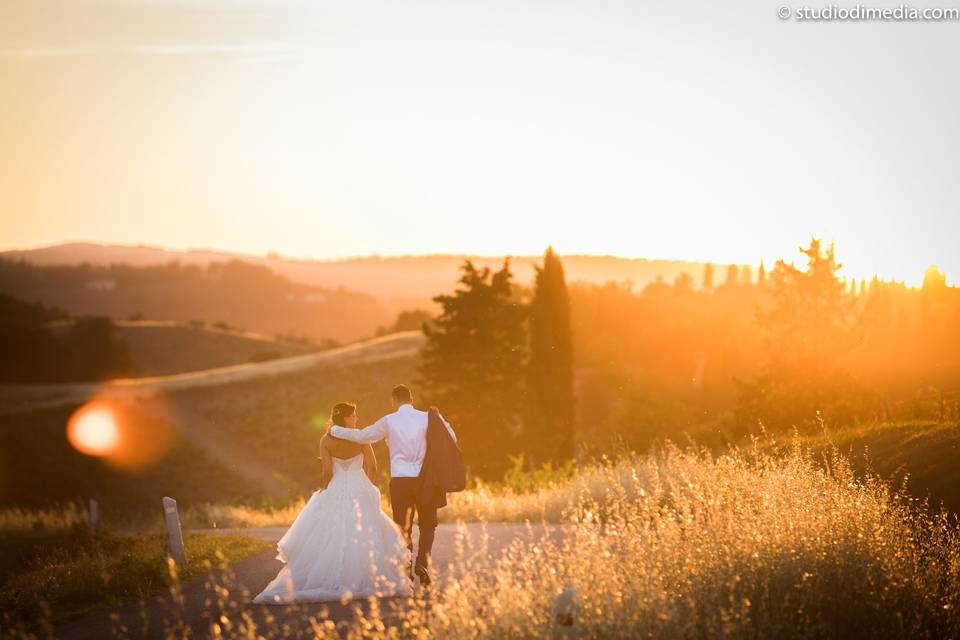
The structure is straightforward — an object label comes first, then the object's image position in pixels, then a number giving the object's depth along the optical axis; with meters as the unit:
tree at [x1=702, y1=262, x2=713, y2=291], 183.62
